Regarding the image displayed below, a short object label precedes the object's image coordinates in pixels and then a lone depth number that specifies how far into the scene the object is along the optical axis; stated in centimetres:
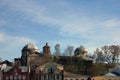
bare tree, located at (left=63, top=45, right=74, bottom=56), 11215
